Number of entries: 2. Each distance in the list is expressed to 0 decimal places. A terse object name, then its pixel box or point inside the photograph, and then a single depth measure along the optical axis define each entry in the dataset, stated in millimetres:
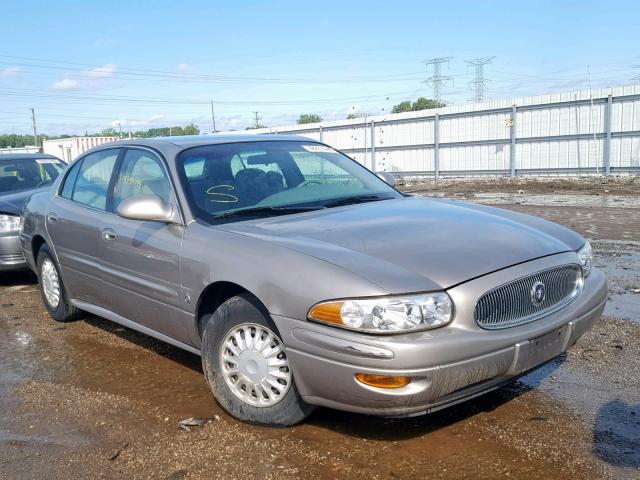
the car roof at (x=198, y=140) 4504
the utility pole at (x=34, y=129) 78875
